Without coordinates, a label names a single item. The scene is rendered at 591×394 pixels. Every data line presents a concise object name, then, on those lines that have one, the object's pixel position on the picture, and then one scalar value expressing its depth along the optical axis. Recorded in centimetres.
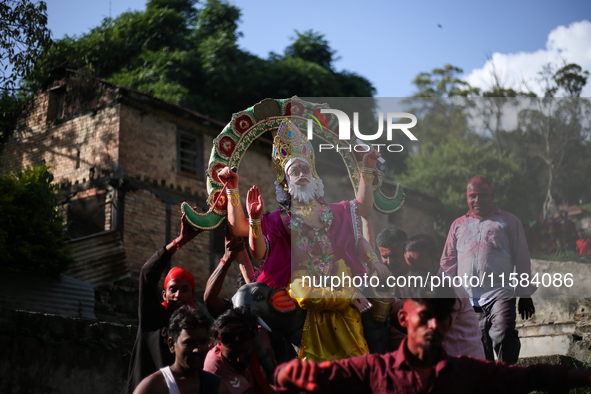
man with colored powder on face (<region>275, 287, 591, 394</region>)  340
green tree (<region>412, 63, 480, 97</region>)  2662
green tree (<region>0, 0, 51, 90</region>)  1230
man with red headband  512
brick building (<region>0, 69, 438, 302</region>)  1667
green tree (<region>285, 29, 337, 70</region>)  3238
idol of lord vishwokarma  548
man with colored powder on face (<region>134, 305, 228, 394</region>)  405
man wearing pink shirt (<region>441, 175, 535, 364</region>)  603
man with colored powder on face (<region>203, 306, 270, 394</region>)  459
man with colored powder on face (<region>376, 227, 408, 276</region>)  580
